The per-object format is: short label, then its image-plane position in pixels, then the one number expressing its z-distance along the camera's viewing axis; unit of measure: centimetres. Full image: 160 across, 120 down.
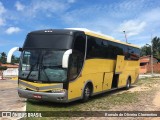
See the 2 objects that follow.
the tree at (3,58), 6391
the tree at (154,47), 6128
